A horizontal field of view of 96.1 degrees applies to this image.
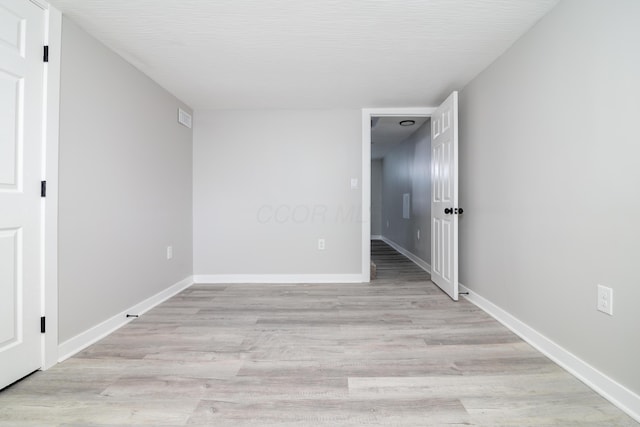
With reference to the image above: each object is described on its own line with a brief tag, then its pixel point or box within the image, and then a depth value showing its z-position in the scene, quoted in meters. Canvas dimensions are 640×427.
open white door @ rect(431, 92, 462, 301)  2.66
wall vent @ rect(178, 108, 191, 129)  3.12
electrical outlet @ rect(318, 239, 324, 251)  3.49
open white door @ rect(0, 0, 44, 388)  1.43
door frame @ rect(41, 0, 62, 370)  1.61
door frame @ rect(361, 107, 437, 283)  3.38
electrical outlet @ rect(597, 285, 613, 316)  1.37
